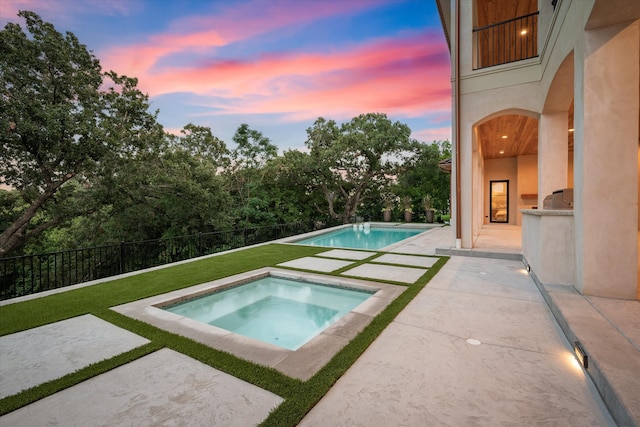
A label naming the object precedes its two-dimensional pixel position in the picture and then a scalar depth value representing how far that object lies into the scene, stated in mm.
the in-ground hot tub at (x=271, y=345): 2506
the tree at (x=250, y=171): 17000
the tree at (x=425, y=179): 18703
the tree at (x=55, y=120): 8406
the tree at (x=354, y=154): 17594
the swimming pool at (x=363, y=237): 11755
